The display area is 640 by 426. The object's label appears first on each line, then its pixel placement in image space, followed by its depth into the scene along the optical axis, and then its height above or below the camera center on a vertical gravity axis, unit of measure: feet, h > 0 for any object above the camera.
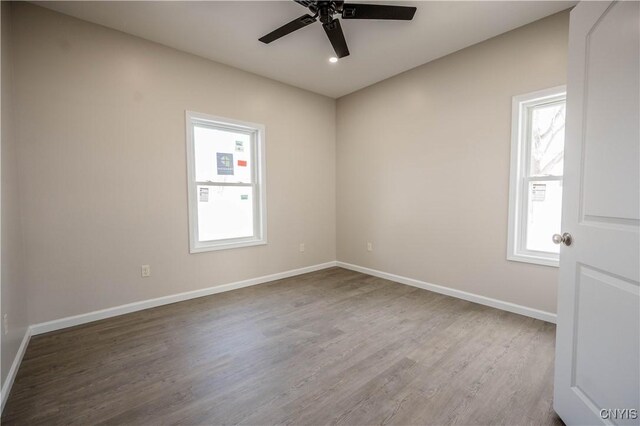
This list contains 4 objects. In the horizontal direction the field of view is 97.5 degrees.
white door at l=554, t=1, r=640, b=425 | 3.66 -0.35
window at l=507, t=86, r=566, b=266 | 8.91 +0.74
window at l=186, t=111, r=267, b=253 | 11.18 +0.75
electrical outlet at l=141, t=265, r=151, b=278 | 9.95 -2.51
